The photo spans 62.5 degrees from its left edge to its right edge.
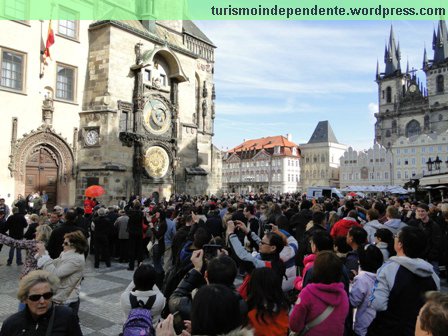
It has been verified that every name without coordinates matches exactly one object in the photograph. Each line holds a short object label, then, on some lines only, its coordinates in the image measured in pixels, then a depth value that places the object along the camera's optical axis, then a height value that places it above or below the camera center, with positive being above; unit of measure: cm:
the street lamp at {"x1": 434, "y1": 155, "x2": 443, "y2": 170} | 2292 +161
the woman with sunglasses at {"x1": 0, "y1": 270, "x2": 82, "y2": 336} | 265 -96
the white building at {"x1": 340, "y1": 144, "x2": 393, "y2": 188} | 8044 +469
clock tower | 2114 +451
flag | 1938 +765
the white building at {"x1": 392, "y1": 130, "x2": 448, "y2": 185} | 7188 +732
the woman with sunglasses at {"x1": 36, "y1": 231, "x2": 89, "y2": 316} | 455 -100
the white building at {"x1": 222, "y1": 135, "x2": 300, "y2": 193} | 8788 +513
